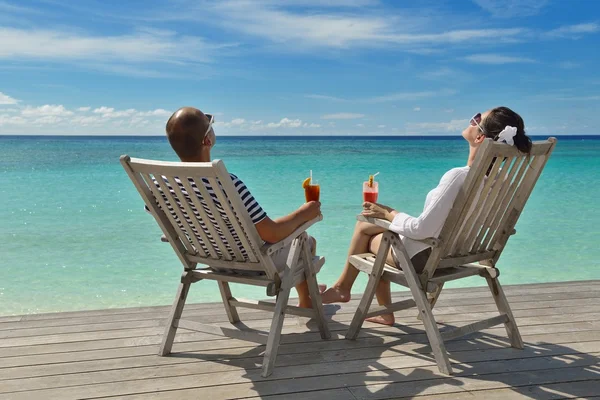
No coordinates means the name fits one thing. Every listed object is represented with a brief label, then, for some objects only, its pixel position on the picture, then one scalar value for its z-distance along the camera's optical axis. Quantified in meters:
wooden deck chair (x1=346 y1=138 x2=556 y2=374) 2.77
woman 2.78
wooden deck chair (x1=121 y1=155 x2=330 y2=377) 2.60
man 2.76
